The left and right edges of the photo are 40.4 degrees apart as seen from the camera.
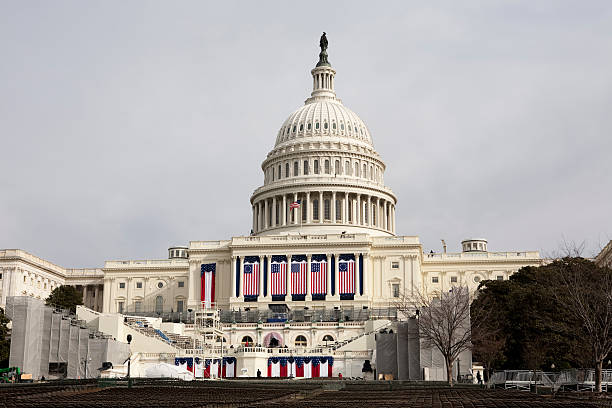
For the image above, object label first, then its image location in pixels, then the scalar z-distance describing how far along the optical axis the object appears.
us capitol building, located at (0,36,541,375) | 107.44
